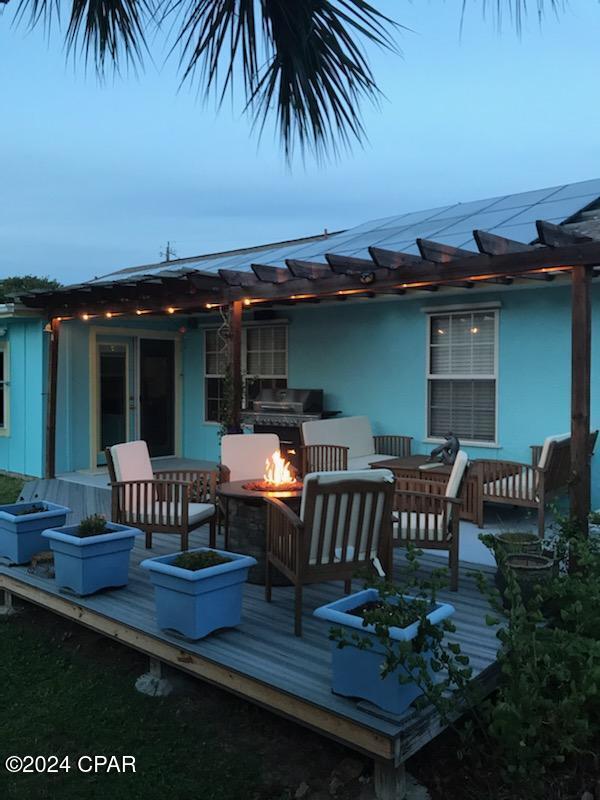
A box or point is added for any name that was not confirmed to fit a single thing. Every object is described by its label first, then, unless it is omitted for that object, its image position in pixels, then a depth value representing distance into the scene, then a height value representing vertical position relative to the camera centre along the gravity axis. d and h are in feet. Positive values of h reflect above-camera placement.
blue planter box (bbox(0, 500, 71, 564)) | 16.10 -3.77
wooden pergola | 15.02 +2.92
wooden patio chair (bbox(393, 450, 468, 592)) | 14.35 -3.08
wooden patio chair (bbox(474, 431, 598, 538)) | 19.81 -3.10
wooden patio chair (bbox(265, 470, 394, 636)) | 11.97 -2.75
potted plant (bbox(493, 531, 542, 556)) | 14.02 -3.43
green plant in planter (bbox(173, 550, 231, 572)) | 11.82 -3.23
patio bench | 25.94 -2.67
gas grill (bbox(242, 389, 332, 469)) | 29.43 -1.59
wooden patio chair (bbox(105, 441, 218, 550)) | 16.13 -3.10
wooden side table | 21.33 -3.17
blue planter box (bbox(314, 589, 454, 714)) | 8.93 -3.94
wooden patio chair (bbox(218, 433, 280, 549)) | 20.13 -2.29
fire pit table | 14.94 -3.25
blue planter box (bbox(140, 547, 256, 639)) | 11.34 -3.72
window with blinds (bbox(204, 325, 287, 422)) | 33.35 +0.84
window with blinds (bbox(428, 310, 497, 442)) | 25.72 +0.13
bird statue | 23.66 -2.50
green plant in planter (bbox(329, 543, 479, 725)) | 8.34 -3.43
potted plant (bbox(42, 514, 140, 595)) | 13.64 -3.63
